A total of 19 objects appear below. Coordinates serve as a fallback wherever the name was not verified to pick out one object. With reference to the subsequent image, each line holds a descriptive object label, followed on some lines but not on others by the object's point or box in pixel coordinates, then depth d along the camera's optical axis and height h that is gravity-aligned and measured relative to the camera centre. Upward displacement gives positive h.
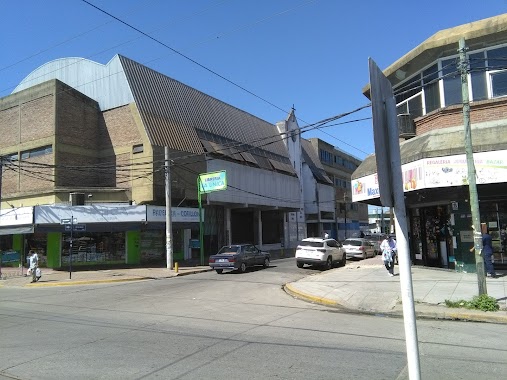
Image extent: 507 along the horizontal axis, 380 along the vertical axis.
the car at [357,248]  32.16 -1.36
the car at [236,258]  23.06 -1.29
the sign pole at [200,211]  29.28 +1.68
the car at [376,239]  38.45 -0.94
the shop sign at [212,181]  28.92 +3.60
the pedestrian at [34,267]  21.31 -1.23
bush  10.26 -1.89
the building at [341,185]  63.88 +7.28
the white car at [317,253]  24.70 -1.24
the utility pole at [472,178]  10.84 +1.19
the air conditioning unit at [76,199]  26.98 +2.53
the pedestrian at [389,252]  18.05 -1.00
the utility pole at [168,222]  26.05 +0.87
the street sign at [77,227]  23.84 +0.71
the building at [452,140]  14.66 +3.07
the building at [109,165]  27.44 +5.27
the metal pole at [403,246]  3.28 -0.14
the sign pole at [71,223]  22.41 +0.88
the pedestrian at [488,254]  14.74 -0.99
